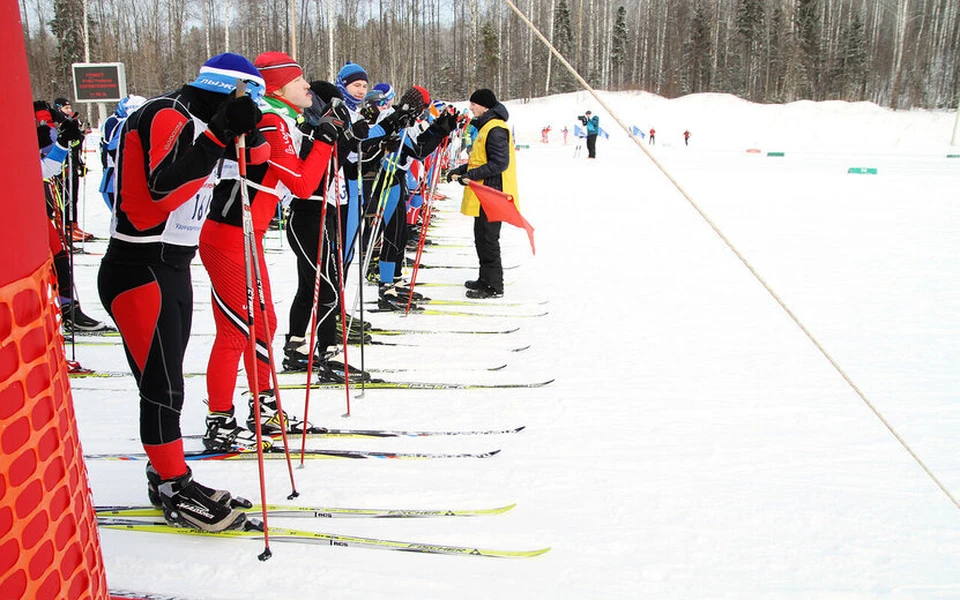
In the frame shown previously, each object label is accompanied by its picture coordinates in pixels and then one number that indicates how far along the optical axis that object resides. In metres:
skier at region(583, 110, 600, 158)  22.50
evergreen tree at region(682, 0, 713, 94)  44.38
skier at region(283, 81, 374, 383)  3.77
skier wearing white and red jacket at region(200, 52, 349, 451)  2.76
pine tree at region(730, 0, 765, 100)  44.50
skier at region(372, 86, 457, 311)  5.45
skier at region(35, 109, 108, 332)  4.54
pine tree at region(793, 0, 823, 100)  42.62
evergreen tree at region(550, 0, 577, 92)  44.84
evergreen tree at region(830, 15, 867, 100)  41.97
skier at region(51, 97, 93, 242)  5.19
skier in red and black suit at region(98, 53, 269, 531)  2.04
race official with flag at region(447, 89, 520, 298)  5.88
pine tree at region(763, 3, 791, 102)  43.31
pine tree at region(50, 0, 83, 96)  32.19
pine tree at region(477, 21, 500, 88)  43.66
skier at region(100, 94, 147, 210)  4.61
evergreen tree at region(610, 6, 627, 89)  45.34
